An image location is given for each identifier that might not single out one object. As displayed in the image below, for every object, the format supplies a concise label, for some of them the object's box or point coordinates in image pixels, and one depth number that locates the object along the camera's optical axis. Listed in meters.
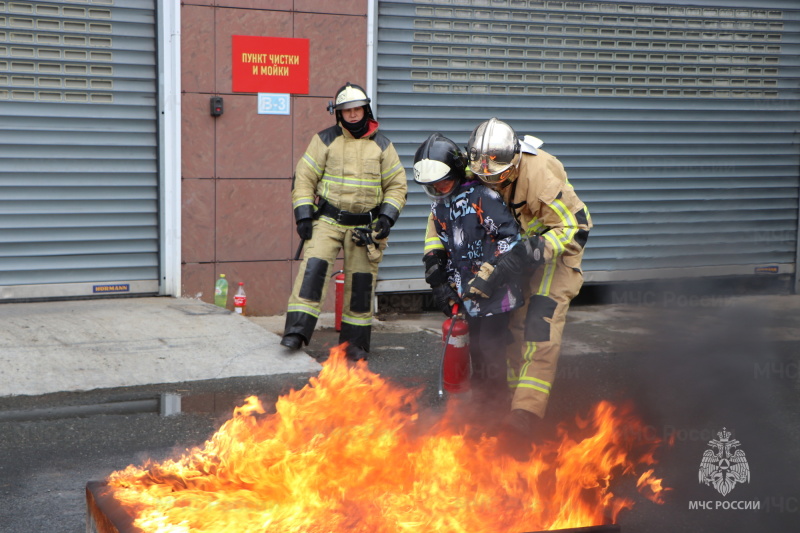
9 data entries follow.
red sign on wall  8.43
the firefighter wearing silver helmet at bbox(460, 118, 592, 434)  4.93
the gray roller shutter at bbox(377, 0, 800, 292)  9.30
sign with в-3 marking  8.56
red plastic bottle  8.45
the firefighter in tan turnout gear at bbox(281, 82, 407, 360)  6.92
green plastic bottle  8.45
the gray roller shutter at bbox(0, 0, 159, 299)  7.86
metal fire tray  3.03
